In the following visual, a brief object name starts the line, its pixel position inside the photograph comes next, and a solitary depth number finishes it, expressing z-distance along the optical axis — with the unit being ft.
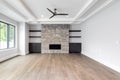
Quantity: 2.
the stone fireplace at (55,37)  17.12
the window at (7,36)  10.99
